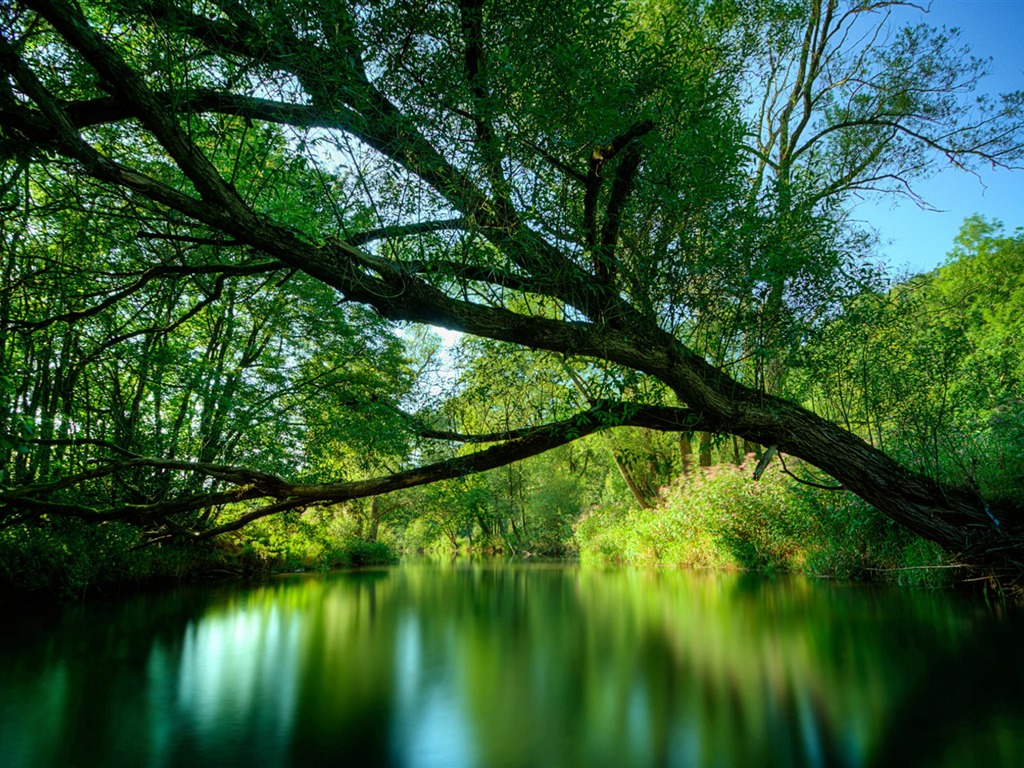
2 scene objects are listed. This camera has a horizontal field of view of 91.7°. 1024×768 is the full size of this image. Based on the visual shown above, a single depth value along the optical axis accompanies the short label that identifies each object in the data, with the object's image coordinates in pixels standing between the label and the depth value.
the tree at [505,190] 3.33
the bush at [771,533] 7.85
